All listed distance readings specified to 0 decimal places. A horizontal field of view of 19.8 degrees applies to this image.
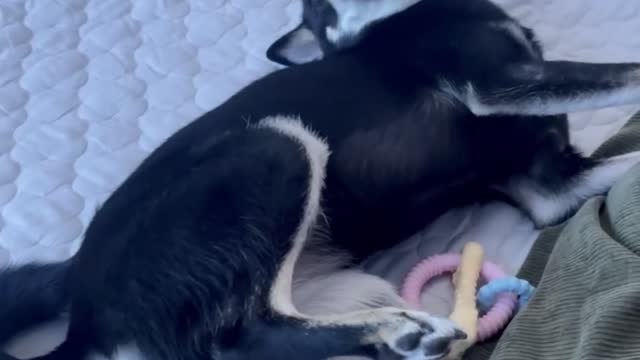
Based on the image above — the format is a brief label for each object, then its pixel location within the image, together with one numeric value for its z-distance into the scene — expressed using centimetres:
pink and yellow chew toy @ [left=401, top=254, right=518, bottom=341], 152
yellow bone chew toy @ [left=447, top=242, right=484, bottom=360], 150
